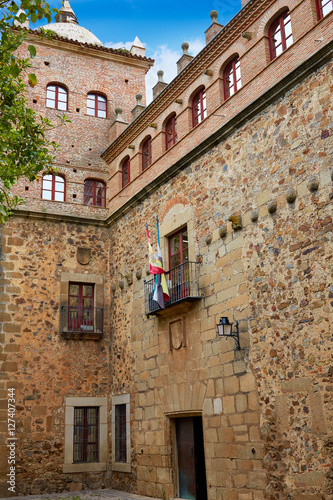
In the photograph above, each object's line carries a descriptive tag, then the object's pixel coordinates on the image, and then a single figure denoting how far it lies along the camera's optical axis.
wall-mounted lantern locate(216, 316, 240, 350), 9.79
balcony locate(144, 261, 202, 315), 11.27
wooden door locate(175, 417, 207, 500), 11.01
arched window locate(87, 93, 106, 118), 17.72
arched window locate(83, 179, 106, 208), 16.61
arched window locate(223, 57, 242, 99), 11.45
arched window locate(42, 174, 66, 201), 16.03
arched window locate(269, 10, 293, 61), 10.14
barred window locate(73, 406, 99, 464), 14.06
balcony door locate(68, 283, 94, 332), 14.97
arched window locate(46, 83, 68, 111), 17.02
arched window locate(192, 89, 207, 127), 12.59
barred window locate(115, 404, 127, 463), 13.69
